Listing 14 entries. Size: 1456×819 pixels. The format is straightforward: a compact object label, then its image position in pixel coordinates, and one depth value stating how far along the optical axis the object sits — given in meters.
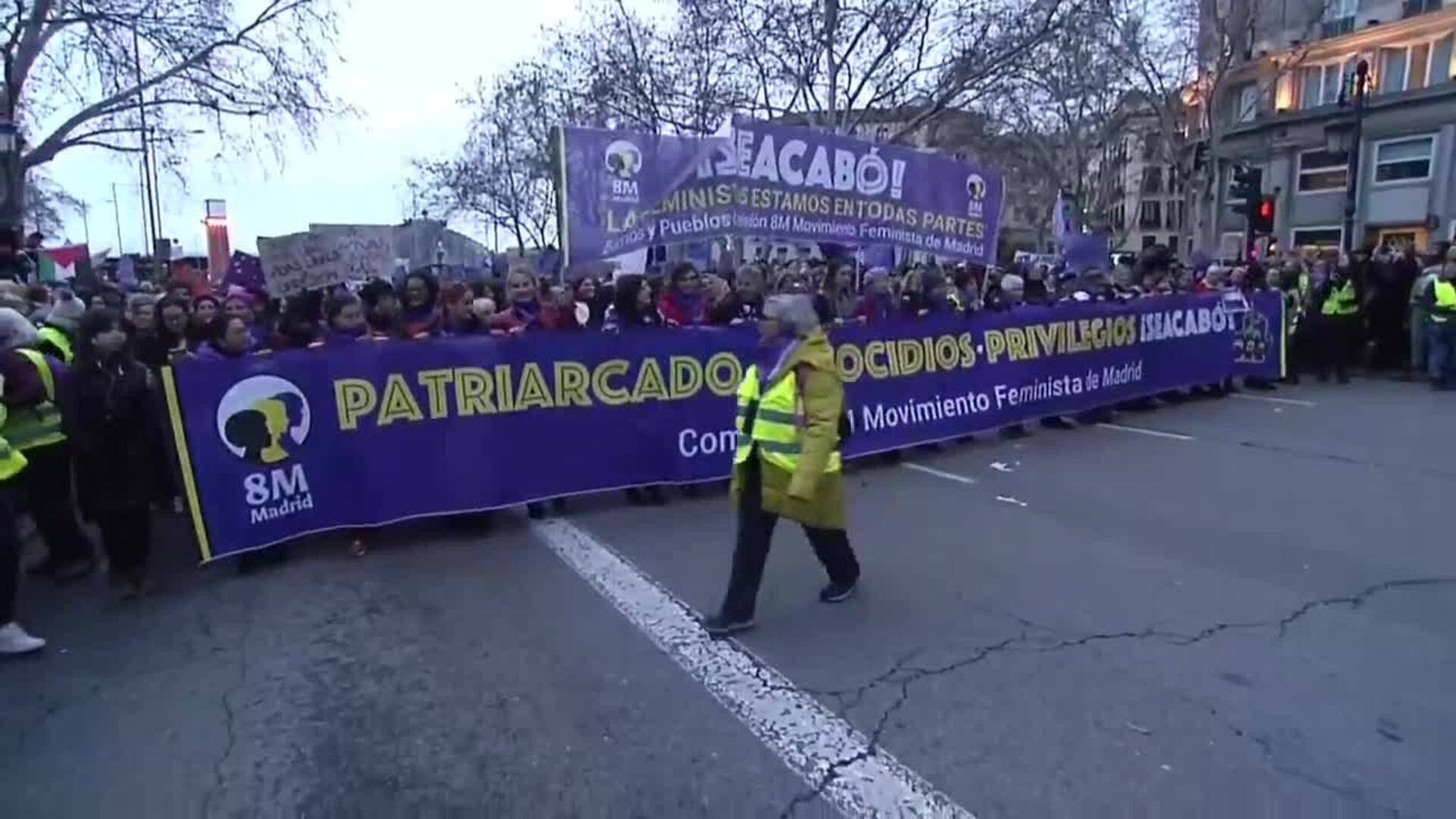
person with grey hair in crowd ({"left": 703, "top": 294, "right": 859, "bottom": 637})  4.15
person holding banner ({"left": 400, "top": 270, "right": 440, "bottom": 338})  7.12
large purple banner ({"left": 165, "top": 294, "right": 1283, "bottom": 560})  5.39
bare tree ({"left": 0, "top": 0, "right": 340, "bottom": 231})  18.75
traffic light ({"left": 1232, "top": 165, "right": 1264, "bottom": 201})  18.09
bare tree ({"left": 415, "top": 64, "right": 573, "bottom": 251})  39.22
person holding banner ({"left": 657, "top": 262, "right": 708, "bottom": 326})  8.15
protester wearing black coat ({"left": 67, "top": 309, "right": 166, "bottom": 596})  4.86
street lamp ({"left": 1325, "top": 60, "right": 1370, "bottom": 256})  18.42
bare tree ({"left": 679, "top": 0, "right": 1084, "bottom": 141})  21.62
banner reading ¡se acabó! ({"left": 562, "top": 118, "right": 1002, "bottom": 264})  7.01
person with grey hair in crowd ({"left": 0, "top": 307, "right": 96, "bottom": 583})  4.71
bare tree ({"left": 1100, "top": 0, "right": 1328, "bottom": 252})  32.56
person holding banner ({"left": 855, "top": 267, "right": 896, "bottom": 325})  8.51
